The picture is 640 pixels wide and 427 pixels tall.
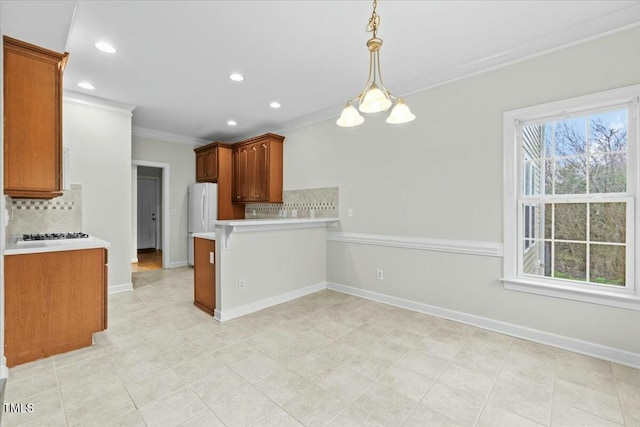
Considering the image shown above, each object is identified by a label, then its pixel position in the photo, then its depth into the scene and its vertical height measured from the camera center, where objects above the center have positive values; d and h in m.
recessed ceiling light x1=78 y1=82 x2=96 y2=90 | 3.46 +1.51
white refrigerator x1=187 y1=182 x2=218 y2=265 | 5.66 +0.09
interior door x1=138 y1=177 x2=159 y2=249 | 8.40 -0.02
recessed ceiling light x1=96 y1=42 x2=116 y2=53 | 2.62 +1.49
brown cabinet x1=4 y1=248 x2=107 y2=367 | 2.21 -0.73
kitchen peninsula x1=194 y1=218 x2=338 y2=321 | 3.15 -0.63
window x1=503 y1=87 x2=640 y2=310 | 2.32 +0.12
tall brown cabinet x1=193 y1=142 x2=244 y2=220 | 5.74 +0.82
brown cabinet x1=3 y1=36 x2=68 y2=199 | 2.27 +0.74
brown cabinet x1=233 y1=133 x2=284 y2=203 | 5.08 +0.78
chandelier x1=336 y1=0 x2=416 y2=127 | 1.76 +0.69
